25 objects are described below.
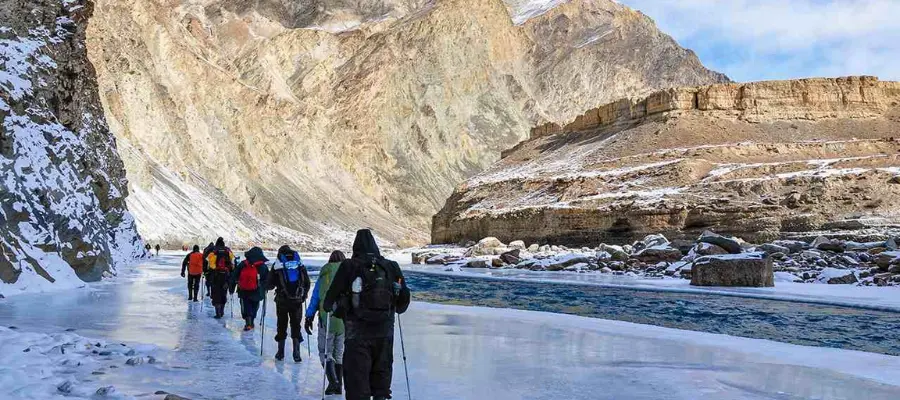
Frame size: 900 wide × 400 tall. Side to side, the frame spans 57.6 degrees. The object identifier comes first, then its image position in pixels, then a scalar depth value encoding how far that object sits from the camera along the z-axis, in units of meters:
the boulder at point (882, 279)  26.39
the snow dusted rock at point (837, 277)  27.64
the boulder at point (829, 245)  36.25
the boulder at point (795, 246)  37.69
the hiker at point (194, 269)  18.73
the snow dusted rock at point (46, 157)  19.11
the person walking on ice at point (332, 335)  8.39
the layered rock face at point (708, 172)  46.56
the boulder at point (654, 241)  42.53
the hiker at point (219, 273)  15.65
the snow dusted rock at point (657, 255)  37.47
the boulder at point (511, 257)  45.78
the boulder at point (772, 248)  36.69
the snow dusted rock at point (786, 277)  29.02
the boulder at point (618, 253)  39.14
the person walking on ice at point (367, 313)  6.91
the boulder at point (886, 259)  28.62
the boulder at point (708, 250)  33.06
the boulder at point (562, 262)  40.45
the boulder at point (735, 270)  27.02
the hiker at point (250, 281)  13.14
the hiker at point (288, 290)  10.45
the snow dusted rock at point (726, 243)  33.00
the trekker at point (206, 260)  16.64
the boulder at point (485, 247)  52.16
